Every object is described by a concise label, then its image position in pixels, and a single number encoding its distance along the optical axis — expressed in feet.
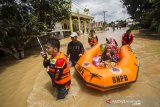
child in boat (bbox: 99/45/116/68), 8.46
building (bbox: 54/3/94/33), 35.83
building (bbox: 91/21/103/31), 105.68
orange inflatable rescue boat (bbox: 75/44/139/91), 6.59
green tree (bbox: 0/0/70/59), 14.07
